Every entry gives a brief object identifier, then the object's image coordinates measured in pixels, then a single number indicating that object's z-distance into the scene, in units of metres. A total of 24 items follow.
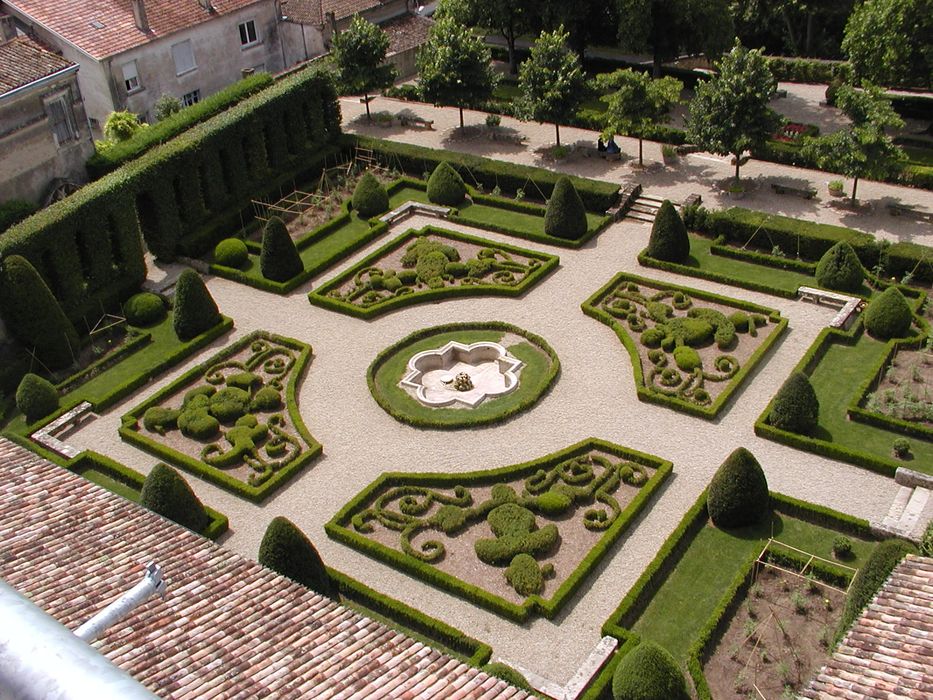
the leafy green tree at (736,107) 45.12
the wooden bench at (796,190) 46.44
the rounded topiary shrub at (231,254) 45.09
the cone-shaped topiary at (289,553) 27.00
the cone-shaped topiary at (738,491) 28.72
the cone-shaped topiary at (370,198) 48.41
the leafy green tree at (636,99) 48.53
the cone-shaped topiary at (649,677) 23.20
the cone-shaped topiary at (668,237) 42.03
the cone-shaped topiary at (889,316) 36.69
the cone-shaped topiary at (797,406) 32.16
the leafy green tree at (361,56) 55.16
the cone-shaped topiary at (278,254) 42.81
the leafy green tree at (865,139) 42.50
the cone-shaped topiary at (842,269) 39.47
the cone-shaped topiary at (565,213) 44.59
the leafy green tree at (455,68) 52.69
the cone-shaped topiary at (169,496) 29.67
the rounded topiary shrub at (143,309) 41.88
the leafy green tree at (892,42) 47.62
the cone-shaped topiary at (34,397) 36.19
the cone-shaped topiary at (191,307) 39.78
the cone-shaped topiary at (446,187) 48.66
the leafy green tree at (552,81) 50.00
